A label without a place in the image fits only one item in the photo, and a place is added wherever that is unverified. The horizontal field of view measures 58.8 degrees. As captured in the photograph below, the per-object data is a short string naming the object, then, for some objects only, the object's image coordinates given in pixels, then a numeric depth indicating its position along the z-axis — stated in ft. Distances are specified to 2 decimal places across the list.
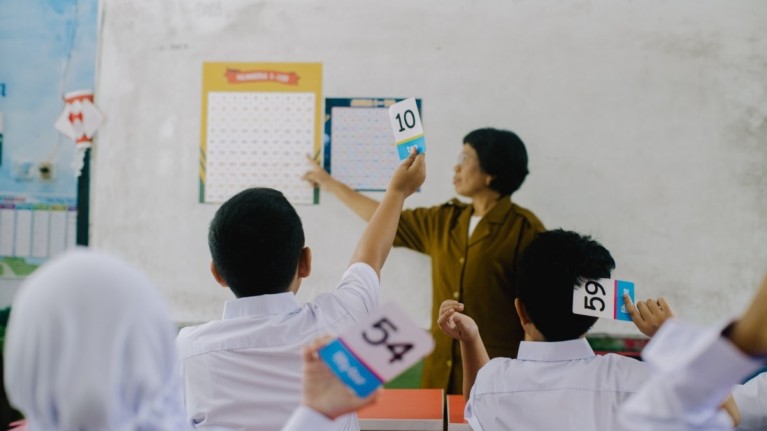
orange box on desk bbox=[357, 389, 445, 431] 5.37
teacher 8.54
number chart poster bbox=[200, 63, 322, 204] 10.01
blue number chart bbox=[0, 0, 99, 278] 10.29
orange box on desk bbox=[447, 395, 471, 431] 5.20
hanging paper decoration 10.21
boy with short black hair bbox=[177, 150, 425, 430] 3.87
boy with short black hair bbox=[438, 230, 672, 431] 4.26
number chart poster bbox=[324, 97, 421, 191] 9.93
